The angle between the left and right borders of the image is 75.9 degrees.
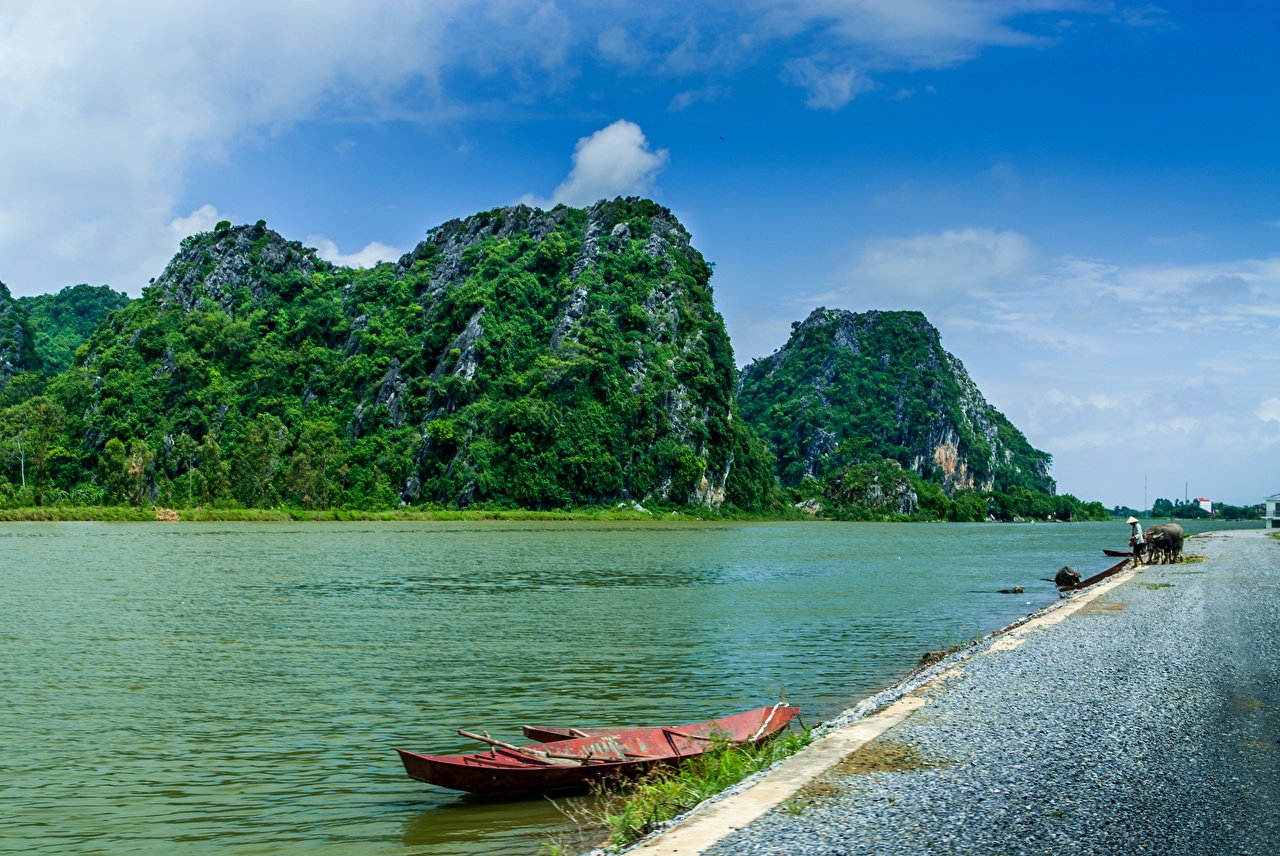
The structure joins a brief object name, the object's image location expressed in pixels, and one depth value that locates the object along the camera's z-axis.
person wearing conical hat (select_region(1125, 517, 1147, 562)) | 33.51
